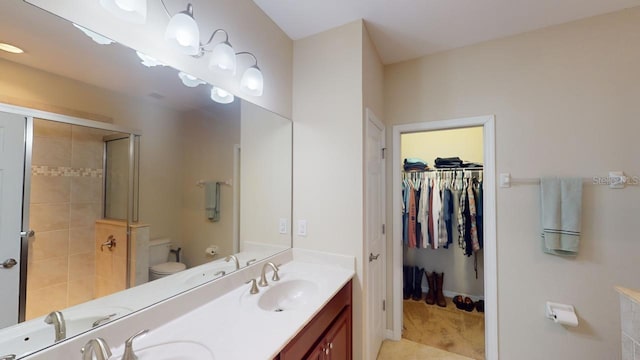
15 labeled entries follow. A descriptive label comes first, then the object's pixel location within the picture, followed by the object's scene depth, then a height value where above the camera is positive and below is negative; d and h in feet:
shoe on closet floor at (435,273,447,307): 9.49 -4.40
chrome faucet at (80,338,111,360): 2.24 -1.62
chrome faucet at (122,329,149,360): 2.46 -1.76
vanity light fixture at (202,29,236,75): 4.01 +2.18
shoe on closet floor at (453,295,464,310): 9.22 -4.61
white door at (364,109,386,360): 5.72 -1.36
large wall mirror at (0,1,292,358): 2.43 +0.07
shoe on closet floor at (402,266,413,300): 10.20 -4.24
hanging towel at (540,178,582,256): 5.43 -0.67
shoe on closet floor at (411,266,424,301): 10.00 -4.23
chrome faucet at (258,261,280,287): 4.59 -1.82
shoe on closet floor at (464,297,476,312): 9.05 -4.61
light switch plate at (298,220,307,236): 5.97 -1.08
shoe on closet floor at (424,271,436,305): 9.68 -4.37
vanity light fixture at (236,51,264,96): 4.72 +2.11
